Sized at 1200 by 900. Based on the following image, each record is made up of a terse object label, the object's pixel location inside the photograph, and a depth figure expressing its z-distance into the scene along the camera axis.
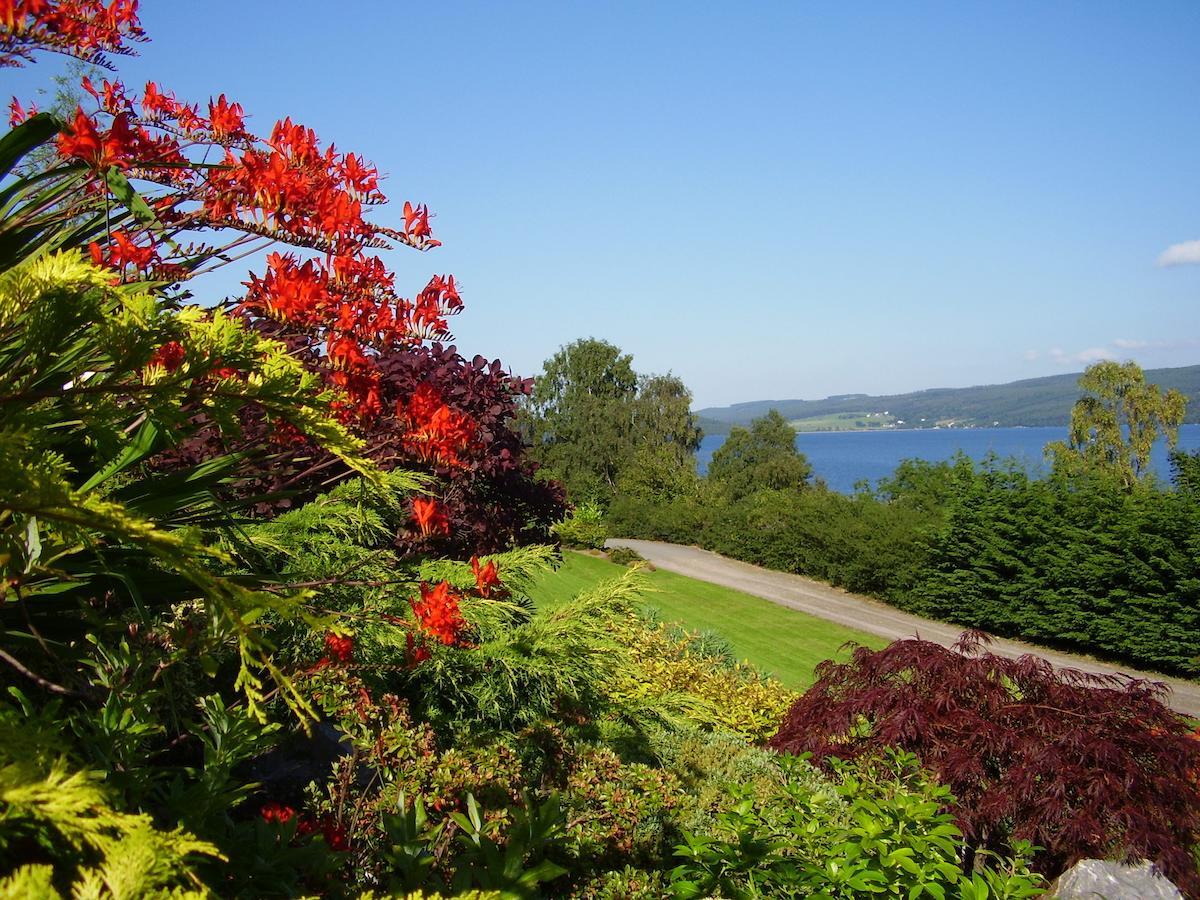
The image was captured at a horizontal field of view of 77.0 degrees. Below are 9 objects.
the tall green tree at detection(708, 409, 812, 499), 37.81
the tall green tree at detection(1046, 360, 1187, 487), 28.22
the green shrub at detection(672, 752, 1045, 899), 2.37
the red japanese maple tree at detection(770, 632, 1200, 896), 4.40
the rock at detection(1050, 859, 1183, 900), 4.41
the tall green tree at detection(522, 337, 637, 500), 40.88
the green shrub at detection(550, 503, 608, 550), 19.30
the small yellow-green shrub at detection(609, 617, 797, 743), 6.59
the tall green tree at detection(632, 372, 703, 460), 41.97
